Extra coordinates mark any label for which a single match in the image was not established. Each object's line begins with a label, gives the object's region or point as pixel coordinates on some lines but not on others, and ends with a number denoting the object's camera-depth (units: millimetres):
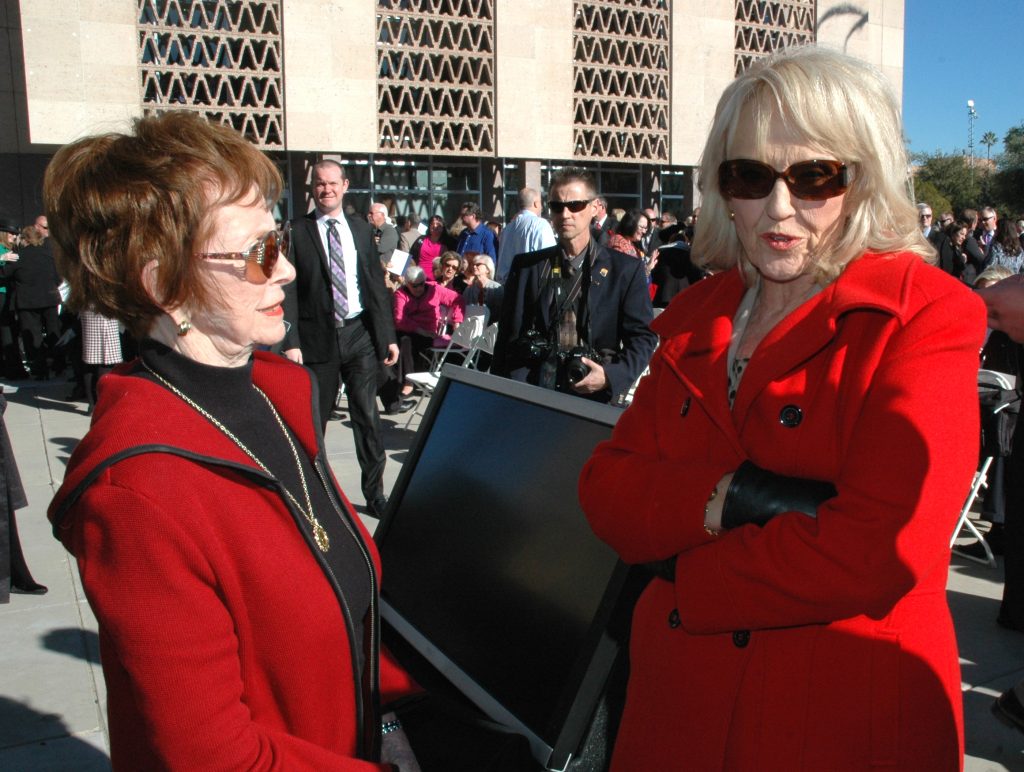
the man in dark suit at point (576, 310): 4418
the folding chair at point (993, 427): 4883
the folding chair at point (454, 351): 8586
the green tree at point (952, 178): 52281
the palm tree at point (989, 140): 84925
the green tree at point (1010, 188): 47962
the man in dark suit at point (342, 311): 5660
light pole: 60312
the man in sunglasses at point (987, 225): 15477
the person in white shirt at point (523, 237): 8453
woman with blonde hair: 1305
